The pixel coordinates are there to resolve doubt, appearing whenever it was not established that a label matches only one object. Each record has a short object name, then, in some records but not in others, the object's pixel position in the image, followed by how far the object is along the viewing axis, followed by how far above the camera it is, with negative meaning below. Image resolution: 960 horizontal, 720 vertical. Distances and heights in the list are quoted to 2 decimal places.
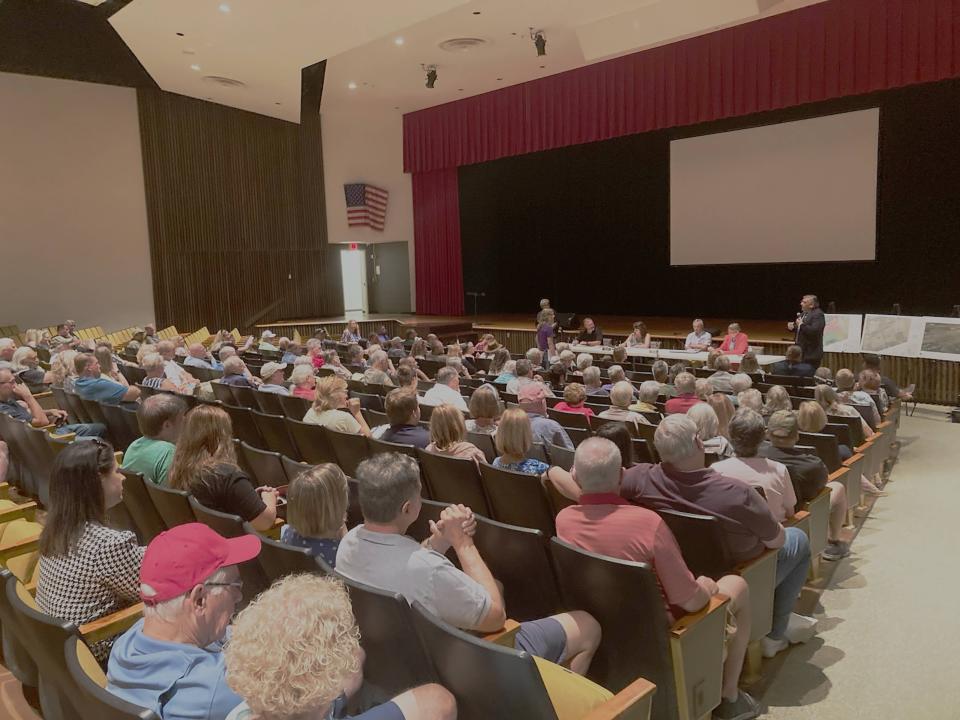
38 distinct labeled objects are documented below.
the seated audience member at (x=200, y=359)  8.55 -0.95
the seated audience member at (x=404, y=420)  4.29 -0.87
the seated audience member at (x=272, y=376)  6.47 -0.88
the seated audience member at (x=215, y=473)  3.06 -0.82
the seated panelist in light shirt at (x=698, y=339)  10.84 -1.08
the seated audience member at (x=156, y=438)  3.61 -0.79
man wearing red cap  1.58 -0.80
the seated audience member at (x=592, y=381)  6.59 -1.00
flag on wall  17.66 +1.74
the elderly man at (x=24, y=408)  5.22 -0.90
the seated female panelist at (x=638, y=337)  11.41 -1.07
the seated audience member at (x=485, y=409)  4.65 -0.87
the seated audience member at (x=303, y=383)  6.34 -0.92
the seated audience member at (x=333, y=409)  4.88 -0.91
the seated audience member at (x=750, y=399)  4.94 -0.90
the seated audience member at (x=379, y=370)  7.09 -0.95
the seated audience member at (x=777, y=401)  5.12 -0.95
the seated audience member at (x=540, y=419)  4.59 -0.97
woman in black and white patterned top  2.30 -0.86
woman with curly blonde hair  1.25 -0.65
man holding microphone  8.94 -0.79
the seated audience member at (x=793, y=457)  3.67 -0.98
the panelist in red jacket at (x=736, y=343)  10.35 -1.09
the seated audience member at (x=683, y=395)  5.45 -0.97
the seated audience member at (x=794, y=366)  8.16 -1.17
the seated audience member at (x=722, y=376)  6.54 -1.03
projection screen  11.70 +1.24
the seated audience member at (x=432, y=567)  2.11 -0.87
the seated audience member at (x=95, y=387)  5.68 -0.80
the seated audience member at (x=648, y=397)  5.55 -0.98
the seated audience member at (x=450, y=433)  3.82 -0.84
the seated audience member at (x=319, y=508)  2.53 -0.80
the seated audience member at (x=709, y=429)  4.09 -0.91
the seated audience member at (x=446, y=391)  5.80 -0.94
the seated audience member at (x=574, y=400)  5.48 -0.97
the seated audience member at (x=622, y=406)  5.10 -0.98
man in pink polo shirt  2.39 -0.92
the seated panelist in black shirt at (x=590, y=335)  12.19 -1.10
